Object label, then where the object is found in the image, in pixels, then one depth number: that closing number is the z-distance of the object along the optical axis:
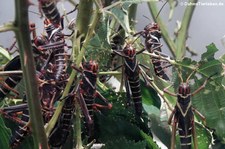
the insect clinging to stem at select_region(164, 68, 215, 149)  0.60
